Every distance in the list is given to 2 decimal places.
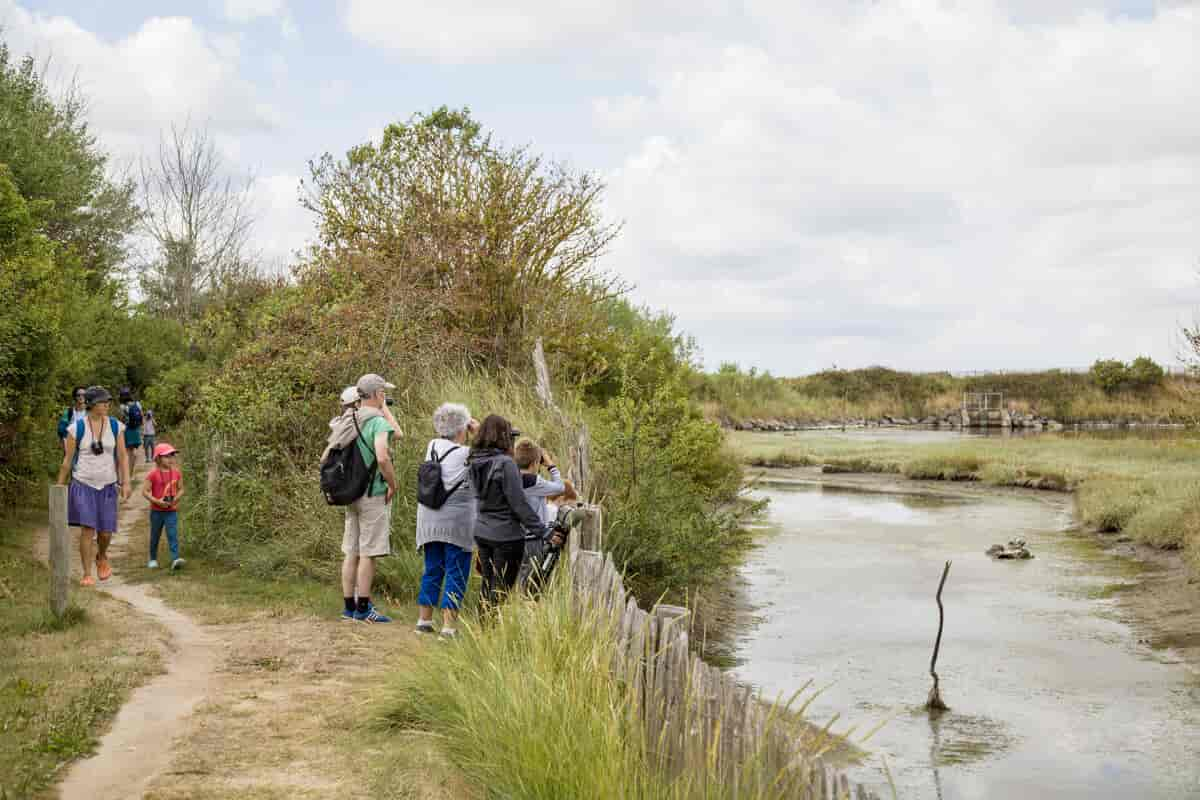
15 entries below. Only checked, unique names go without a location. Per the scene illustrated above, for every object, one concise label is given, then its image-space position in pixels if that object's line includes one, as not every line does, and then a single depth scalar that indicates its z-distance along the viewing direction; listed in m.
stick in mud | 11.52
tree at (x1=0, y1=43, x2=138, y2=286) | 22.47
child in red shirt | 12.52
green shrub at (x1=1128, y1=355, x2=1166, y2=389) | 77.31
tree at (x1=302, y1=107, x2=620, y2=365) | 19.52
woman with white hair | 8.57
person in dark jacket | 8.02
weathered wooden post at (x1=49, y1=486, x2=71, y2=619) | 9.12
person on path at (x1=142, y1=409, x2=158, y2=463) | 25.95
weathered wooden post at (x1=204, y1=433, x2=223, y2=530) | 14.09
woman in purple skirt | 11.03
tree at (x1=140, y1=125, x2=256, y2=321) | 40.97
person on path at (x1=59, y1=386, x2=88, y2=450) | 17.43
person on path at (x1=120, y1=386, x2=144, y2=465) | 22.75
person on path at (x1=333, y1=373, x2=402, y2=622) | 9.24
